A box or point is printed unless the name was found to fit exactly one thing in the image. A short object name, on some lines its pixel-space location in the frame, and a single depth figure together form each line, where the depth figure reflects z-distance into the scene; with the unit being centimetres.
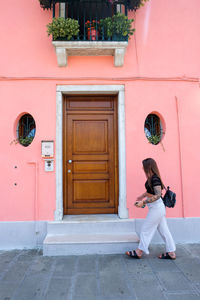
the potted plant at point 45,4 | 396
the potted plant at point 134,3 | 403
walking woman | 304
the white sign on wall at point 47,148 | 392
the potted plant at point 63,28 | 377
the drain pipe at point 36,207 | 386
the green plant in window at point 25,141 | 408
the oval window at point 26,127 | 420
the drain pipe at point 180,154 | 405
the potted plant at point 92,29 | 404
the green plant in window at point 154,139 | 419
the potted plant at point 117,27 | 386
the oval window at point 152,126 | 432
